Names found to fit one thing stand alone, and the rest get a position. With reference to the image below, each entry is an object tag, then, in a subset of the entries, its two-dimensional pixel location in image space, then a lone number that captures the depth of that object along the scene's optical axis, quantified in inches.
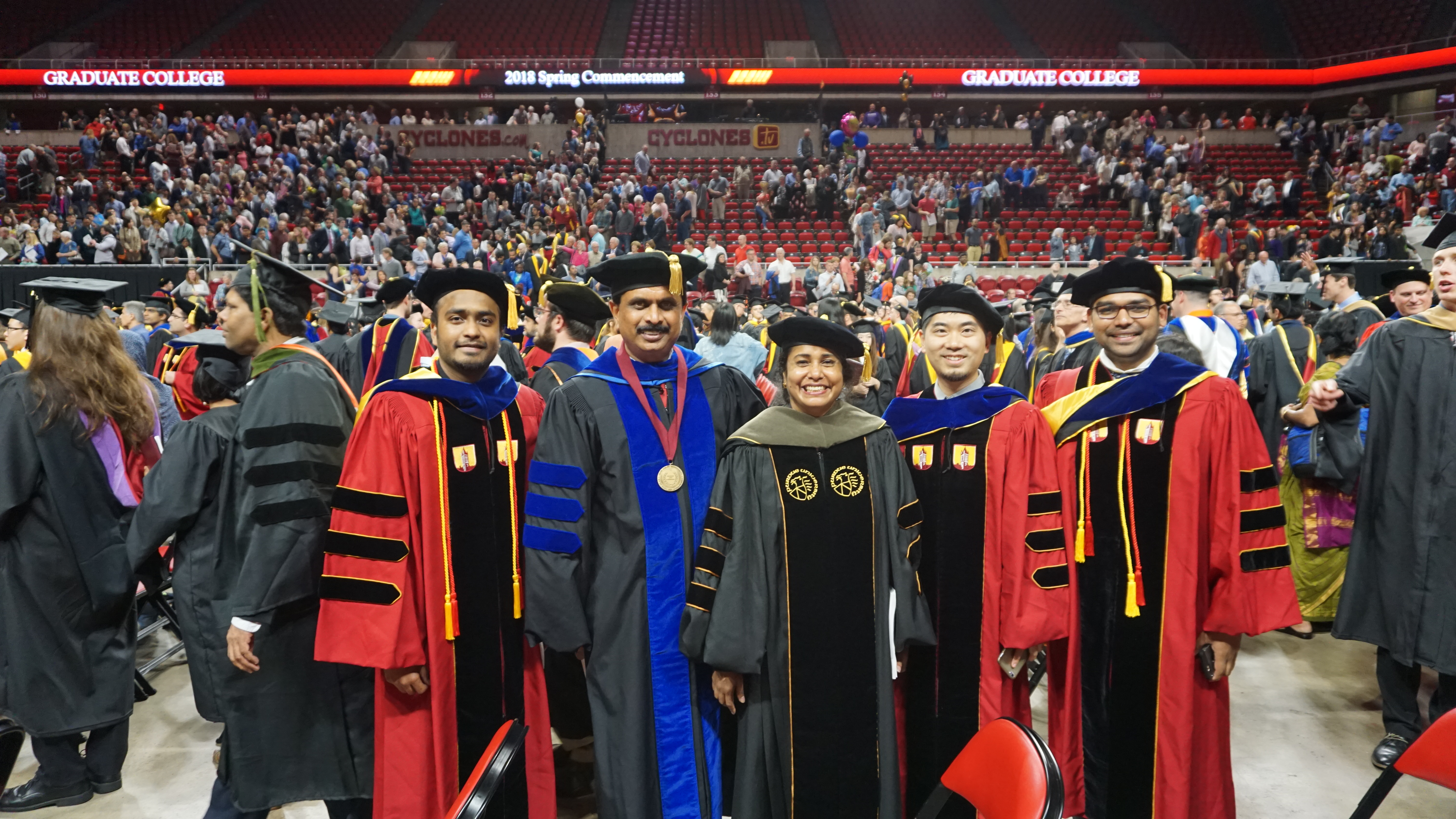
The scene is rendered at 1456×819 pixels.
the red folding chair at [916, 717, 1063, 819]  73.1
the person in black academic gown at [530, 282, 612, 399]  169.9
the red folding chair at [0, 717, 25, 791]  76.6
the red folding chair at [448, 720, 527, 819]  65.7
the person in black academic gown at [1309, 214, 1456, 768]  141.9
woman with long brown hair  137.6
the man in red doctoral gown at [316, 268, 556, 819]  110.2
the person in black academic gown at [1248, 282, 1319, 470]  245.4
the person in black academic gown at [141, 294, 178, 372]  330.0
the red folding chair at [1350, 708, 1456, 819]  84.0
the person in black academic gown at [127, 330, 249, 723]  119.3
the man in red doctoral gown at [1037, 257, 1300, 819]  118.2
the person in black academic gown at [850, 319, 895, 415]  238.2
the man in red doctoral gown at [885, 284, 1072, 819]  118.5
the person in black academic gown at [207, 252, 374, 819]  113.0
